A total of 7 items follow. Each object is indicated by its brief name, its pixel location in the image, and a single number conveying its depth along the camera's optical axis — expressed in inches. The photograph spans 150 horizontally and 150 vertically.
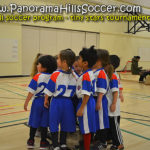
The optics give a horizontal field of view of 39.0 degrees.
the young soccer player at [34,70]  114.2
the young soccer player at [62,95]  88.7
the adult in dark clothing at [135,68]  457.9
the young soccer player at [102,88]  91.3
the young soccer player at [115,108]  97.0
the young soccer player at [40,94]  96.0
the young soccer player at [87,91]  83.6
